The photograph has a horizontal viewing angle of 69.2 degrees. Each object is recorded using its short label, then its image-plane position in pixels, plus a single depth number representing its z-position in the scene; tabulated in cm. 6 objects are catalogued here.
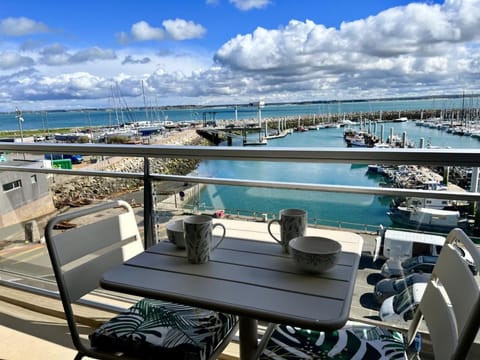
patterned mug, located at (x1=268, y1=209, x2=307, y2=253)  124
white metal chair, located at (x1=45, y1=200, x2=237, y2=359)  128
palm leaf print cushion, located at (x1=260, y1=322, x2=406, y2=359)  125
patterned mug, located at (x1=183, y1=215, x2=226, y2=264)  113
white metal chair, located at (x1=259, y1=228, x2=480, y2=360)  91
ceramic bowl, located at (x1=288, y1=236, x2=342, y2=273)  104
